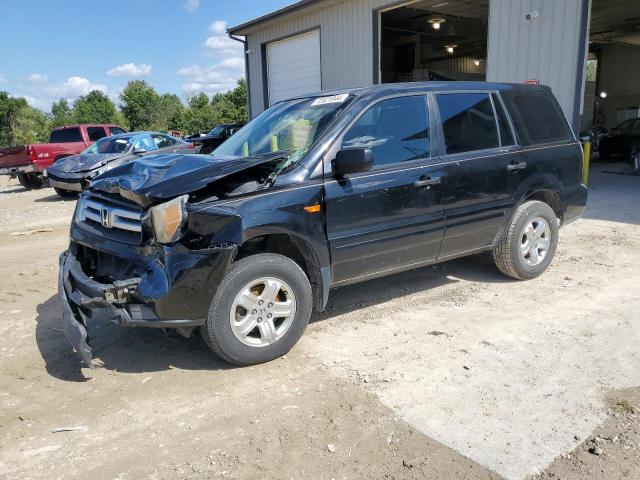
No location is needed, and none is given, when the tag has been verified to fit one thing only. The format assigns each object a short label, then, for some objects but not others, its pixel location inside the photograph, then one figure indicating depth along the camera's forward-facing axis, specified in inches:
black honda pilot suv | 129.5
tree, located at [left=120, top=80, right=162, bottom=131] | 2662.4
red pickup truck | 622.2
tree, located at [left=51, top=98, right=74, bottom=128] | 2358.5
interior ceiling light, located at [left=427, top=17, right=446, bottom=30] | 715.4
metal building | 391.2
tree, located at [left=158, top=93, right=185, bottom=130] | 2390.6
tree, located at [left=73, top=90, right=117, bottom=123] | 2611.0
